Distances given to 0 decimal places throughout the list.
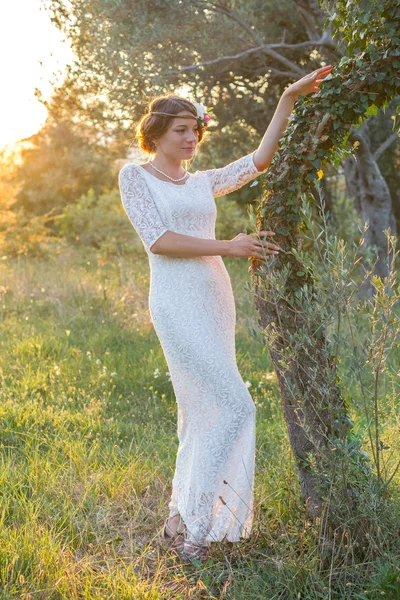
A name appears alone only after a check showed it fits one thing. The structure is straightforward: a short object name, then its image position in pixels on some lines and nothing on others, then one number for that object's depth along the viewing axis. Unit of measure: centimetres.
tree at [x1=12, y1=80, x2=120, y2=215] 2612
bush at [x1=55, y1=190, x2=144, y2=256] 1585
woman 344
